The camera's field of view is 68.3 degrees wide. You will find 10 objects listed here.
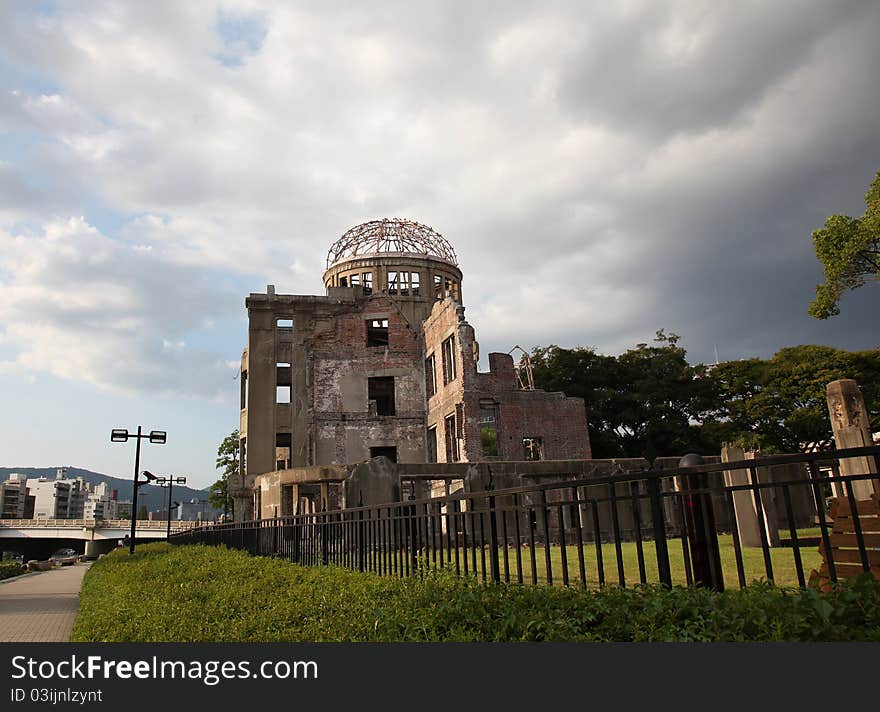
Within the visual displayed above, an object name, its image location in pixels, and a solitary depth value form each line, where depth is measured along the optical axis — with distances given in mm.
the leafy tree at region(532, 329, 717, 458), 42656
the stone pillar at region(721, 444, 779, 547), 14953
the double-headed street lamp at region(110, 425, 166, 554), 30172
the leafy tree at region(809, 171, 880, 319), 20516
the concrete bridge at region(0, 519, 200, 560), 67562
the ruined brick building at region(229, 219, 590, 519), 31578
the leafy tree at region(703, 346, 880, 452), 33719
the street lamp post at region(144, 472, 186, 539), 38744
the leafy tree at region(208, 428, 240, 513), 56562
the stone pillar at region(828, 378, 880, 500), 12195
